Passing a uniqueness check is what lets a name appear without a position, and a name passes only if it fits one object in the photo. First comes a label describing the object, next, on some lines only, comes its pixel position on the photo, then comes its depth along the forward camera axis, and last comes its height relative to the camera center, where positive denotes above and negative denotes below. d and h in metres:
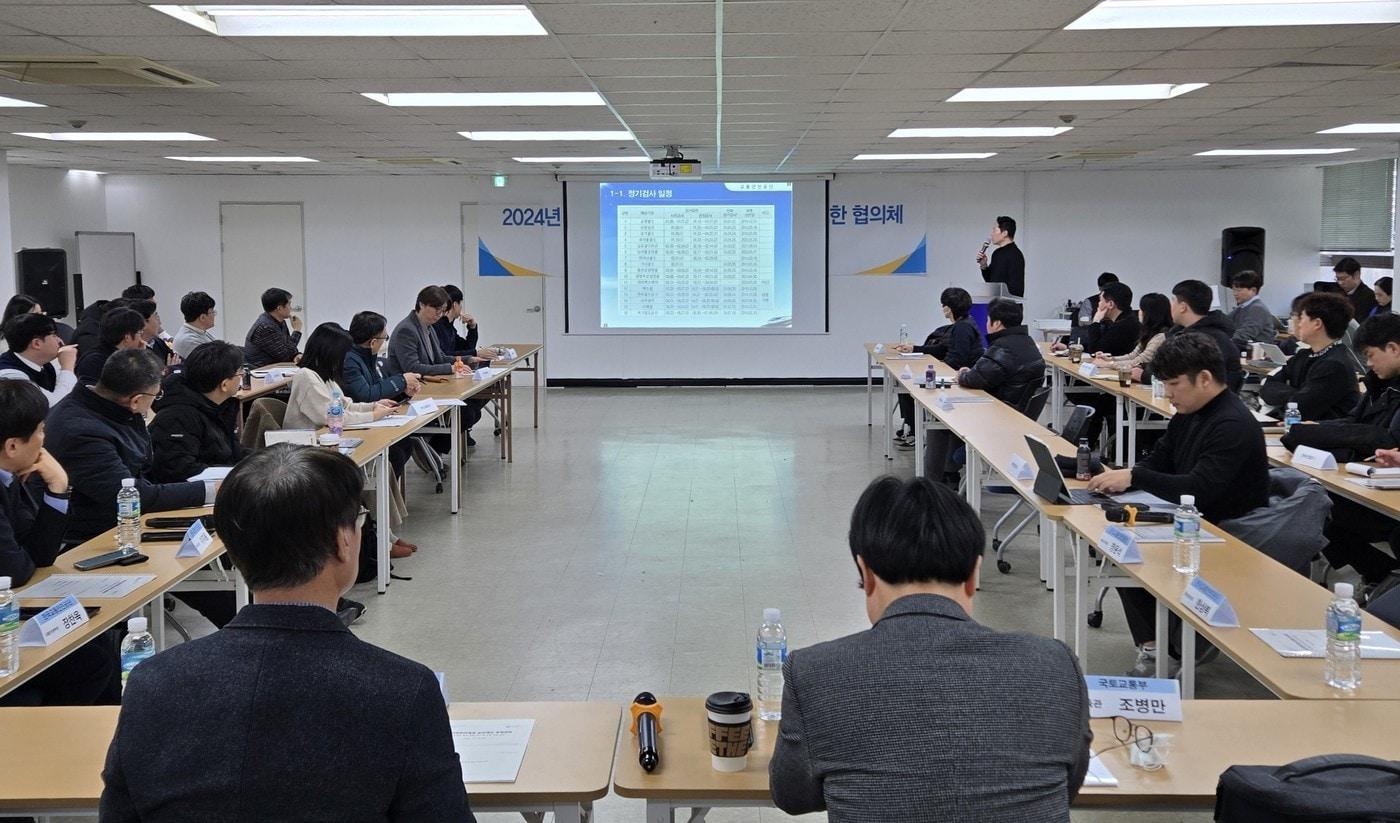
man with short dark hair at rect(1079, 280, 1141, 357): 9.88 -0.31
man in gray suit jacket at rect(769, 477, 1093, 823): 1.65 -0.61
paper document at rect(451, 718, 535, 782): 2.25 -0.91
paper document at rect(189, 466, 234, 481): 4.60 -0.71
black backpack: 1.71 -0.75
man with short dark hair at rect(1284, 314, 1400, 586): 5.06 -0.69
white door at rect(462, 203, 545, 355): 14.62 -0.10
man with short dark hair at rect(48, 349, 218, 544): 4.18 -0.54
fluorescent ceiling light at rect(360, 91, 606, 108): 7.12 +1.19
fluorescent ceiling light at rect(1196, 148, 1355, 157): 11.92 +1.37
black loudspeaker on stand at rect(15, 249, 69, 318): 12.31 +0.17
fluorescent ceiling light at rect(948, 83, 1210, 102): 7.19 +1.21
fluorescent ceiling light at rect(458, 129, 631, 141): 9.52 +1.26
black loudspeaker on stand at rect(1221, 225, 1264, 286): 13.87 +0.44
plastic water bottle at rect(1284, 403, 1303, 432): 6.08 -0.66
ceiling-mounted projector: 10.09 +1.05
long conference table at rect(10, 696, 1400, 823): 2.17 -0.91
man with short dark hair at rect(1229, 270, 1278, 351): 9.69 -0.30
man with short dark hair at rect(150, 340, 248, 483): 4.86 -0.51
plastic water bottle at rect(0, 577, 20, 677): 2.77 -0.81
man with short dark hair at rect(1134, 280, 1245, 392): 7.48 -0.16
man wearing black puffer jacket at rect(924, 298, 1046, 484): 7.92 -0.52
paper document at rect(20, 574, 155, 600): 3.38 -0.85
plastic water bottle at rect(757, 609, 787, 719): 2.58 -0.84
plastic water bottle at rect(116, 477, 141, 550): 3.92 -0.75
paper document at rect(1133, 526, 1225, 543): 3.92 -0.83
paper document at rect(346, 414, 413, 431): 6.59 -0.73
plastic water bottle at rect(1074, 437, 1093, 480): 4.82 -0.71
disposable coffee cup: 2.30 -0.87
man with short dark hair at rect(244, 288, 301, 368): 9.77 -0.39
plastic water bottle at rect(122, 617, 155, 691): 2.78 -0.84
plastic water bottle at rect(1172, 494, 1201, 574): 3.55 -0.78
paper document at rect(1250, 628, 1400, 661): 2.82 -0.87
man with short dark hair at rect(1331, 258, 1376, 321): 10.78 -0.01
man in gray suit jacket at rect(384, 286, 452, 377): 8.79 -0.36
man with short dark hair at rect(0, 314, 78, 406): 6.59 -0.30
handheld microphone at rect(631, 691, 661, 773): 2.29 -0.88
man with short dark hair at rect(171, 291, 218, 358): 8.70 -0.22
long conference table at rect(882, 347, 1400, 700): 2.70 -0.87
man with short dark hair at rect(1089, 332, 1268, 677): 4.23 -0.59
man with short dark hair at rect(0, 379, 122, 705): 3.34 -0.70
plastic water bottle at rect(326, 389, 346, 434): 6.18 -0.65
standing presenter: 10.73 +0.22
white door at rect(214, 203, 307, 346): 14.66 +0.46
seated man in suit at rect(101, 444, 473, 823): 1.53 -0.56
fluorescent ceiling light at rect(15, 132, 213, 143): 9.77 +1.31
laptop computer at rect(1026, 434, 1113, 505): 4.46 -0.76
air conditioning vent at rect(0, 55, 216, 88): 5.88 +1.15
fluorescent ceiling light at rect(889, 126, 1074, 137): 9.47 +1.27
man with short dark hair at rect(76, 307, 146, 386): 6.96 -0.23
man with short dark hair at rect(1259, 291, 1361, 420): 6.09 -0.39
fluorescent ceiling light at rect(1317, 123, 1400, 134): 9.76 +1.32
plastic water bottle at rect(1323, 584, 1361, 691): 2.64 -0.81
